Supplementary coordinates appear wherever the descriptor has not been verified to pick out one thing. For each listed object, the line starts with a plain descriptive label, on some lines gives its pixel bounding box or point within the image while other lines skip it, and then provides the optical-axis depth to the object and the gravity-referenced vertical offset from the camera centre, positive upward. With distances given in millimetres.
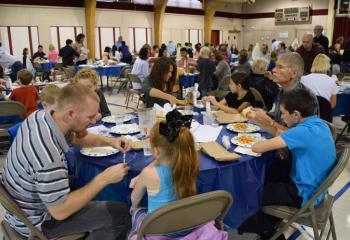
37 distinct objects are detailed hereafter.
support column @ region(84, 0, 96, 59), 13953 +1038
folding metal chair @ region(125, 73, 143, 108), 7137 -718
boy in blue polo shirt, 1994 -640
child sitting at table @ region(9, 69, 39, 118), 4430 -607
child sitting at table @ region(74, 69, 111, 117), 3348 -331
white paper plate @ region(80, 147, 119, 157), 2166 -688
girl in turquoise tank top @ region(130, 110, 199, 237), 1597 -575
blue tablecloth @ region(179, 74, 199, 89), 7402 -732
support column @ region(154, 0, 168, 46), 16345 +1457
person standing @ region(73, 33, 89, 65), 10520 -105
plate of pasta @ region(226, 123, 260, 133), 2619 -646
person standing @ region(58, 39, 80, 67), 10180 -192
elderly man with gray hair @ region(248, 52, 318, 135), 2900 -216
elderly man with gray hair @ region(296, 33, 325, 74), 5637 -62
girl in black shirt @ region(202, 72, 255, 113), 3596 -525
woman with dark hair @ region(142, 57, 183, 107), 3713 -396
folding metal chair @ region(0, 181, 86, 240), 1587 -906
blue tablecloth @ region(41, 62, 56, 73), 11258 -626
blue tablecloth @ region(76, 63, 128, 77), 9602 -629
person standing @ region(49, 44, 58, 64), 12214 -246
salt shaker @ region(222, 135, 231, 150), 2240 -648
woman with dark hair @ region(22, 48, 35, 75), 8273 -438
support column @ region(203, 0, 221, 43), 19333 +1880
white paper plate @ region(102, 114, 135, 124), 2962 -644
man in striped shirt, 1560 -628
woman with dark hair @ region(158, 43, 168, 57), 9988 -145
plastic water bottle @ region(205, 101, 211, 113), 2859 -526
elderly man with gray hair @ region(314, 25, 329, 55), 6764 +169
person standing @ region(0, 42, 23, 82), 7594 -342
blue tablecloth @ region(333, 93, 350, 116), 4695 -834
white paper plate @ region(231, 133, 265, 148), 2287 -657
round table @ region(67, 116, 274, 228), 1970 -796
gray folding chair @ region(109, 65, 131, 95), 9145 -899
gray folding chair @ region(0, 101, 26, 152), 3941 -733
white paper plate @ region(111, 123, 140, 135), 2602 -652
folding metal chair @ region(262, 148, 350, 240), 1857 -1019
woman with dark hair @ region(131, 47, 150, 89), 7445 -418
